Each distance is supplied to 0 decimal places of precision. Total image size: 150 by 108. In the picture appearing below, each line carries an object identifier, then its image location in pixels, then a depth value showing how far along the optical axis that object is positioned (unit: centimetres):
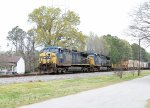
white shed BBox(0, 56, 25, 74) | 8057
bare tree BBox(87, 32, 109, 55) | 10606
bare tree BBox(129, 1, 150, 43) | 4191
